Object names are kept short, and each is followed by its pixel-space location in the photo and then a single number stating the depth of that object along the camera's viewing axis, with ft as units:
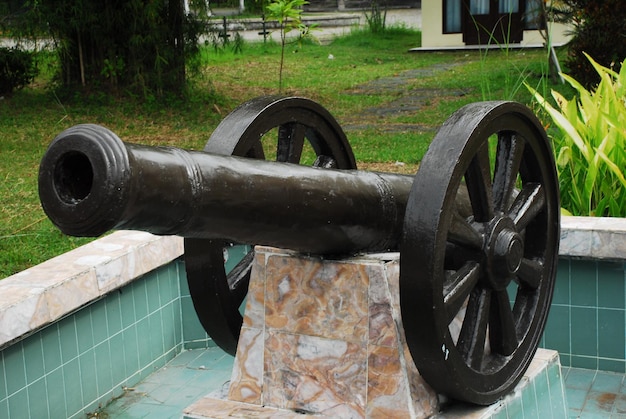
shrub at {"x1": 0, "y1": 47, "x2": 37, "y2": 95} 39.40
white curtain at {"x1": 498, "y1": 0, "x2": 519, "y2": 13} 67.81
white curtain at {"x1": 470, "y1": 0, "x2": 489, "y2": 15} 69.00
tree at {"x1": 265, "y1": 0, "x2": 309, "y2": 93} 30.81
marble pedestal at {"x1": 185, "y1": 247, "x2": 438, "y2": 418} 10.91
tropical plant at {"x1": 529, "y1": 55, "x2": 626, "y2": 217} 17.98
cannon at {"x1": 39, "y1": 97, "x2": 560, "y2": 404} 7.73
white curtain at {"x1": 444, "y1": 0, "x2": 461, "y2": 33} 67.15
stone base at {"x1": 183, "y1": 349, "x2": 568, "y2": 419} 11.45
